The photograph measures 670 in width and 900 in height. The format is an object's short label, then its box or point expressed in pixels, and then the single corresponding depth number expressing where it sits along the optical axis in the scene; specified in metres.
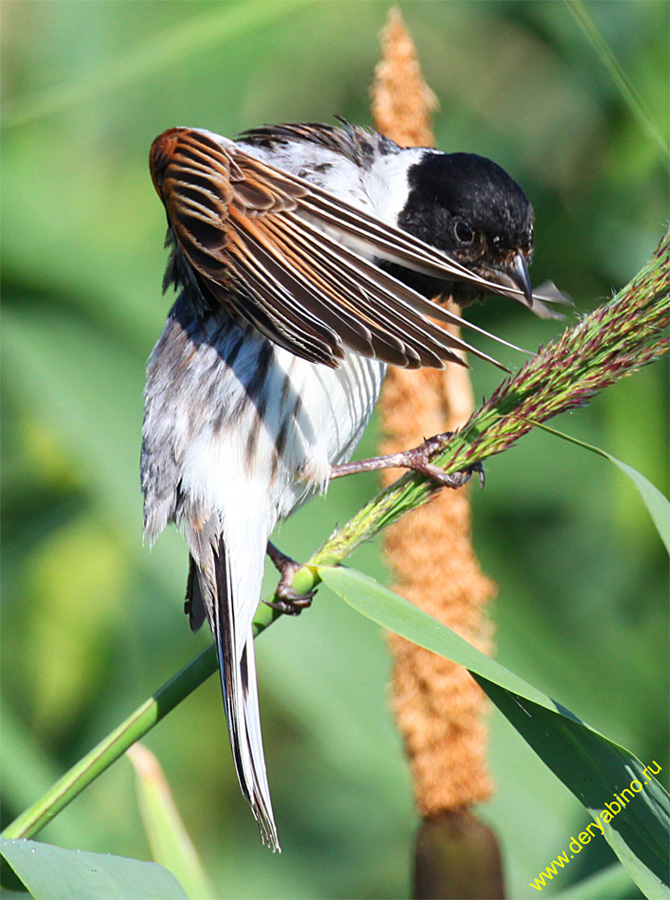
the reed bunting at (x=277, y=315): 3.64
